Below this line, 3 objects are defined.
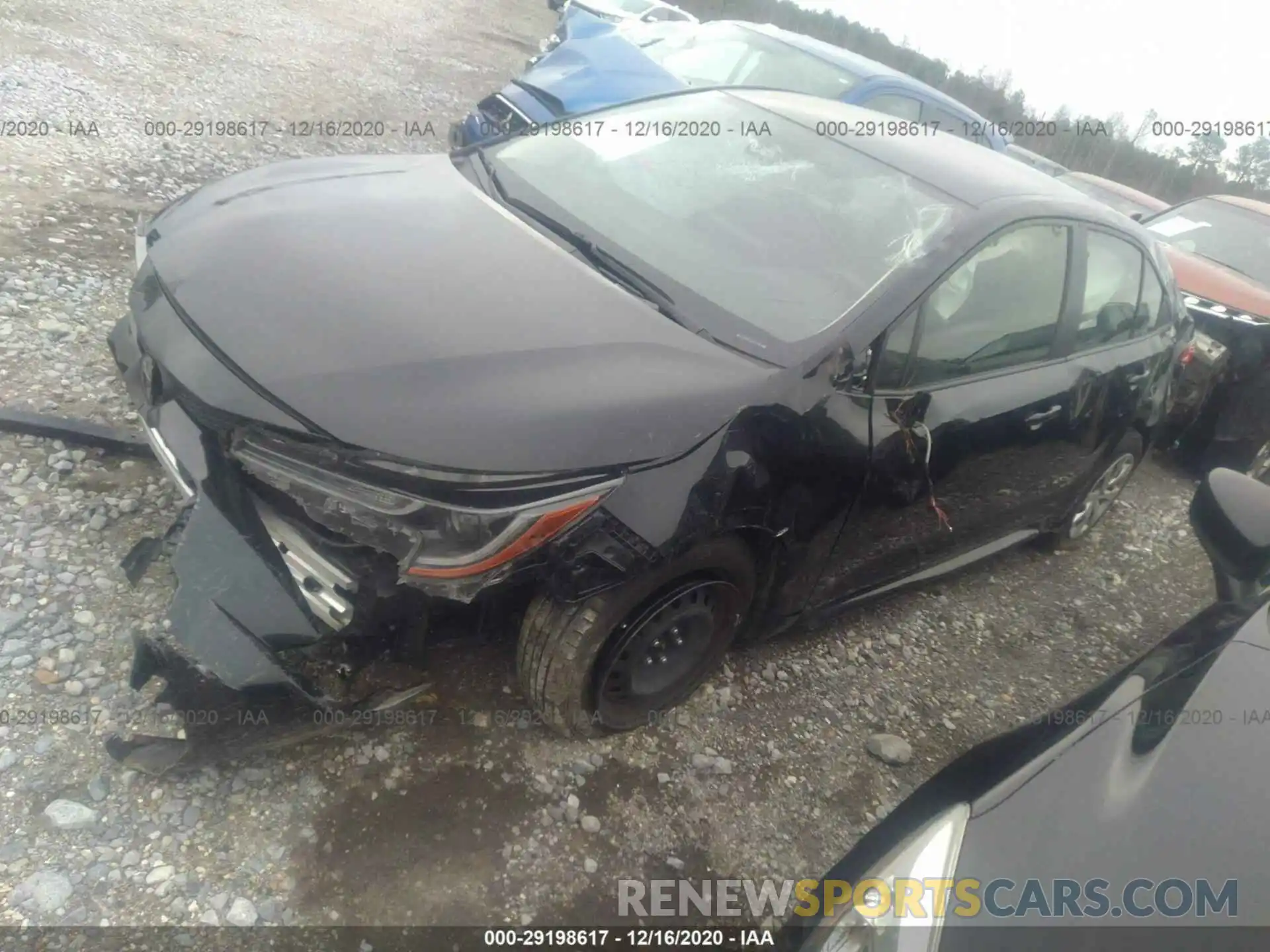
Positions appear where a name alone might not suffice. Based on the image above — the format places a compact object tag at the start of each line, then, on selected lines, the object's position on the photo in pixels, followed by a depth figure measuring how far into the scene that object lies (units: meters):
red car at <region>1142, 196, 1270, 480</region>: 4.75
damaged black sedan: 1.84
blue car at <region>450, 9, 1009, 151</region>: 4.93
